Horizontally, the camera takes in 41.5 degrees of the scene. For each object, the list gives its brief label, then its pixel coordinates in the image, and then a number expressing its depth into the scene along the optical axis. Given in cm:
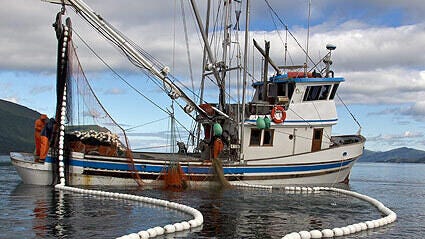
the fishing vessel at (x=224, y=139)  2422
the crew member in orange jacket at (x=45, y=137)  2369
